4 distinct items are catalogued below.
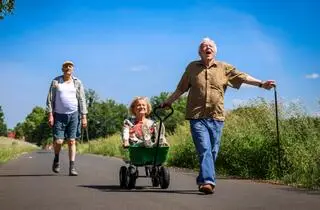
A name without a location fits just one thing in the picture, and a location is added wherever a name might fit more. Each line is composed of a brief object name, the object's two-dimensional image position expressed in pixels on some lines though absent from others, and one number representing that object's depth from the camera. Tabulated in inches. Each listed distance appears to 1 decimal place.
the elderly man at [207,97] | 330.3
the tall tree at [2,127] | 6250.0
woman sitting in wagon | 346.2
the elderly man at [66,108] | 463.5
